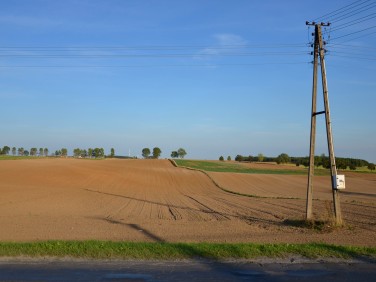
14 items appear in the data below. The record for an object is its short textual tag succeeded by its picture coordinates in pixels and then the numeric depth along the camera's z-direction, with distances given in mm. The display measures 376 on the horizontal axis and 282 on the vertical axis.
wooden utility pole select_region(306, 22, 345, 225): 16500
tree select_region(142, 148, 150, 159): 166750
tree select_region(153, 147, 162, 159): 165125
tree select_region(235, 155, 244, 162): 165288
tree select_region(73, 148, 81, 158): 169000
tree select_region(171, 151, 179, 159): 167125
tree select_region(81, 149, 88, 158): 167625
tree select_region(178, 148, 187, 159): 167125
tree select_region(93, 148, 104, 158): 159000
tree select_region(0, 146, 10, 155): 165675
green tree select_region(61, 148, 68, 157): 171588
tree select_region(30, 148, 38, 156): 174250
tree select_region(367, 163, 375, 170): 120062
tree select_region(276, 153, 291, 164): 143750
